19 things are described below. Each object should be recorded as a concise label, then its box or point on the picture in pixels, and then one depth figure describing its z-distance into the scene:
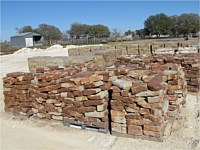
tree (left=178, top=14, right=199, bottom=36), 42.78
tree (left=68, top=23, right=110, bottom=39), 50.13
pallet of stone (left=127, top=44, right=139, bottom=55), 8.51
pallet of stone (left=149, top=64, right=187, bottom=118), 3.83
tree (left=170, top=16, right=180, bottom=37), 44.55
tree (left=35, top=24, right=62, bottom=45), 52.49
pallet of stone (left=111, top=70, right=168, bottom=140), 2.99
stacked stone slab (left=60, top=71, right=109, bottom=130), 3.35
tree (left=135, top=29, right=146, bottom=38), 49.71
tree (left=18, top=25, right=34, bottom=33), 54.53
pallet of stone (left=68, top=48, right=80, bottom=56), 9.43
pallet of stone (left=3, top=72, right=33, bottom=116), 4.20
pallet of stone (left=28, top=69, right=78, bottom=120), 3.73
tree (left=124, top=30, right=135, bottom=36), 54.76
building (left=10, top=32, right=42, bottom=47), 40.40
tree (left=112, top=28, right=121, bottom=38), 48.88
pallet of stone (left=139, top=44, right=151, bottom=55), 8.28
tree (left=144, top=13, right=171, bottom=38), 44.82
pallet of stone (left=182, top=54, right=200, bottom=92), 5.28
